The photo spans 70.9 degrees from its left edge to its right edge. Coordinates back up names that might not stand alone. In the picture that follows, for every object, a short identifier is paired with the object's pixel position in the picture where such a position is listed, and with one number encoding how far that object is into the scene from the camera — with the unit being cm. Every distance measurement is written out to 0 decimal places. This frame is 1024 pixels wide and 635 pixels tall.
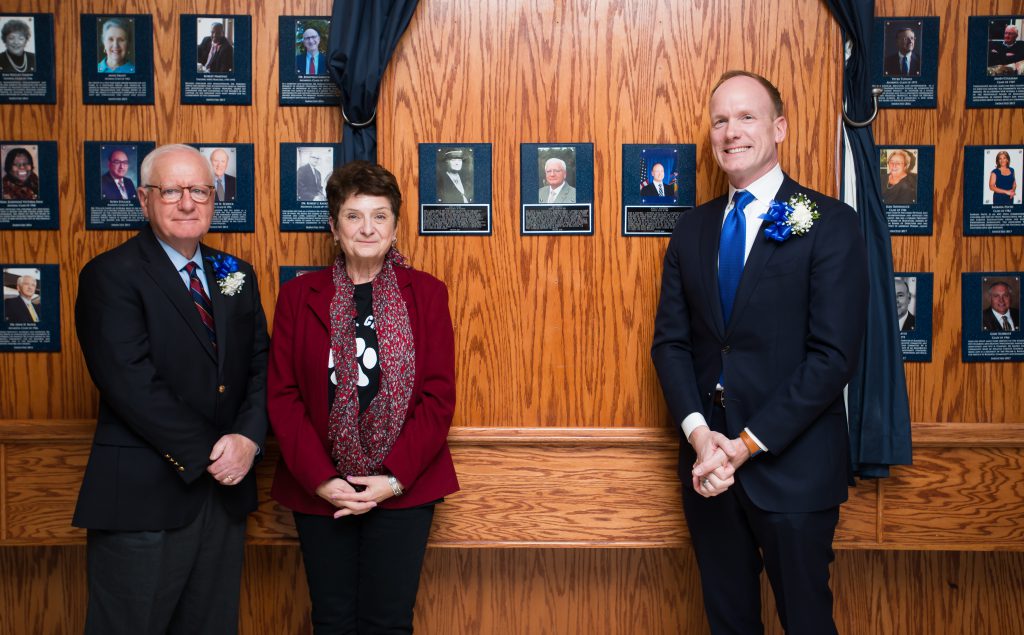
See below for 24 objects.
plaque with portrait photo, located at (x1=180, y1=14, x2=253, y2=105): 262
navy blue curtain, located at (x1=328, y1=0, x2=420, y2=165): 247
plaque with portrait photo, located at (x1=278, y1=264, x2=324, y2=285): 265
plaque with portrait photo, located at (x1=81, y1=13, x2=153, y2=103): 262
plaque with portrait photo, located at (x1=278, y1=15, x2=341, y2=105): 262
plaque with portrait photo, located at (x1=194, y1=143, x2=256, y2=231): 263
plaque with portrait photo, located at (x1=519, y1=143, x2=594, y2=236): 260
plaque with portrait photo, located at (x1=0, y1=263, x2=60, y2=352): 266
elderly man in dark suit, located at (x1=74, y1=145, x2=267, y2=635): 200
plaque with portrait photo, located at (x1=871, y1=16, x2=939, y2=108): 262
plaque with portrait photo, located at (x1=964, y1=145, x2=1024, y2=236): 262
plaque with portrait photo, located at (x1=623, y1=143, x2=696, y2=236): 260
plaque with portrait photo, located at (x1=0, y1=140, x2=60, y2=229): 264
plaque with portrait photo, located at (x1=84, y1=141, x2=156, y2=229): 264
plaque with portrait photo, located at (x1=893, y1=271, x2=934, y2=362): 264
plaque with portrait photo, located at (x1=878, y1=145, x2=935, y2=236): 263
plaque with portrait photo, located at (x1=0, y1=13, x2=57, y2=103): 262
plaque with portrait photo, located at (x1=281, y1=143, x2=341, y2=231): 264
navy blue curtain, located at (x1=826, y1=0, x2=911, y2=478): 245
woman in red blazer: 208
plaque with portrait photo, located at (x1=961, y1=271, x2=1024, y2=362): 264
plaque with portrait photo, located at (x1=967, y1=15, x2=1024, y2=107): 262
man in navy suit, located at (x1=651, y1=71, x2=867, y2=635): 203
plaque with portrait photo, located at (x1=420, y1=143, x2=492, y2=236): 261
